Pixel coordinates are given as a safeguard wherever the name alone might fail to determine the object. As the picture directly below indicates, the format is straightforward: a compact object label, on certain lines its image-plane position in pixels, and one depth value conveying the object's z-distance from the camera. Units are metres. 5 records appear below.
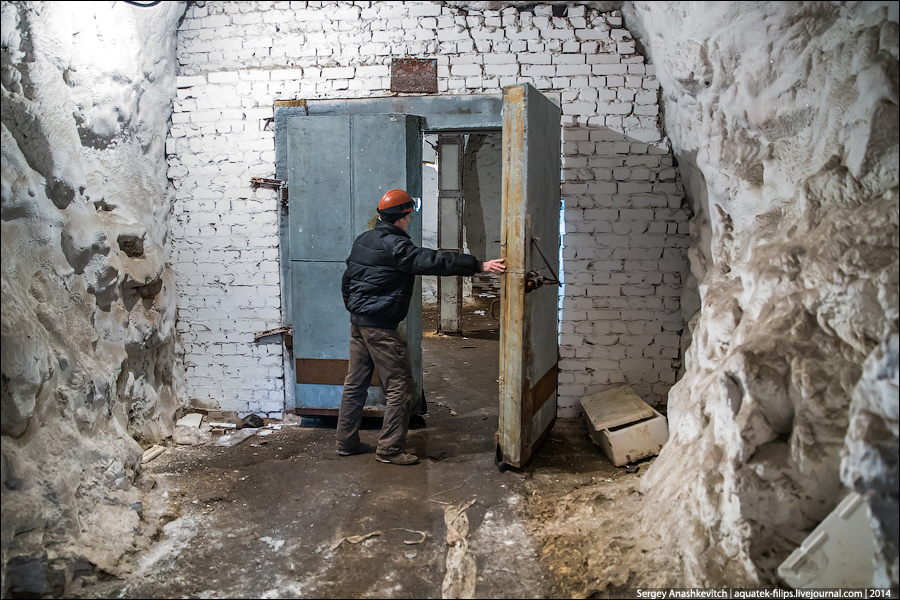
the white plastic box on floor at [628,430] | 3.52
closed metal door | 3.96
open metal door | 3.15
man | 3.45
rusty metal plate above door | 4.06
